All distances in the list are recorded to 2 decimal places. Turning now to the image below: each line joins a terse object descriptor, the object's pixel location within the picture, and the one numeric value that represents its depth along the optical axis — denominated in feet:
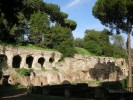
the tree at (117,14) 51.00
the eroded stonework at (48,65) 63.77
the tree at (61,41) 79.86
